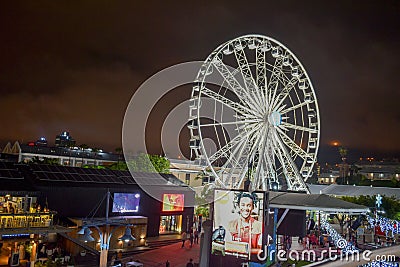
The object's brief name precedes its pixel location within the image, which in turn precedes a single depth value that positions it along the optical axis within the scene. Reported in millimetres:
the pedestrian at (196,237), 28453
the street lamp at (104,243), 17525
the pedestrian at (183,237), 26300
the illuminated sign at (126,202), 26312
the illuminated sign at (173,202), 29719
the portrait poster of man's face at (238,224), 16734
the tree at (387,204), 38344
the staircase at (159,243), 26234
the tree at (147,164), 47719
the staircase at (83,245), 21098
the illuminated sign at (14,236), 18391
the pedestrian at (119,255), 21934
